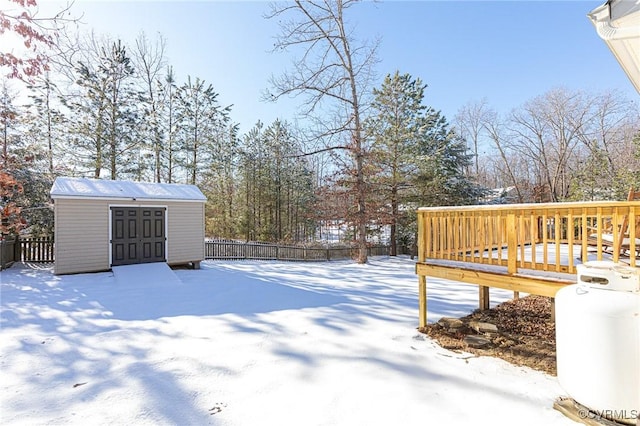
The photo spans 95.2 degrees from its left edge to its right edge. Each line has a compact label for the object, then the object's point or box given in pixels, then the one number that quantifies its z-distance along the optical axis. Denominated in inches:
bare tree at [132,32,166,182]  605.9
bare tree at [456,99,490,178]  895.1
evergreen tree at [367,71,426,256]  547.8
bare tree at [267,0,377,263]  429.4
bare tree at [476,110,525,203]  829.2
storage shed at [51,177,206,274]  297.9
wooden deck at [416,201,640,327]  106.3
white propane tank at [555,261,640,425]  71.4
